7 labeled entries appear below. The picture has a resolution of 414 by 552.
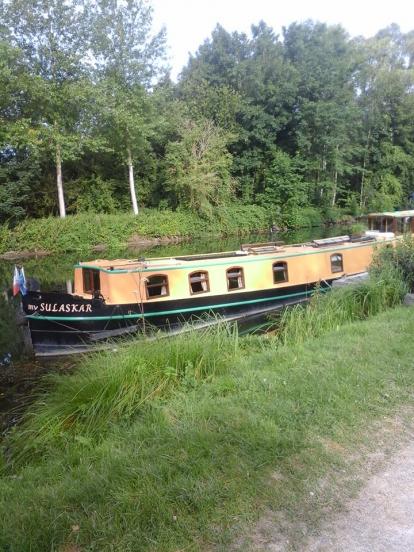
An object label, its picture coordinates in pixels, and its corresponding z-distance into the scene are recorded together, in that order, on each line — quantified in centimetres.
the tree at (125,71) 2662
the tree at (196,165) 3139
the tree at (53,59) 2375
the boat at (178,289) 1047
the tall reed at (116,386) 488
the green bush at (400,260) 859
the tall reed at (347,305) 738
